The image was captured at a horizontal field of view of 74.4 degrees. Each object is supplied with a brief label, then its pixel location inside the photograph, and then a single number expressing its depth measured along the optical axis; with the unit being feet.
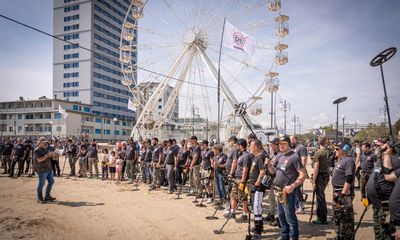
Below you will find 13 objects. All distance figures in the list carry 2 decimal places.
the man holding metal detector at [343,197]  16.20
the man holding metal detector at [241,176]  20.87
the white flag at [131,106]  99.35
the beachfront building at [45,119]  186.39
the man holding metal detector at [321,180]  21.61
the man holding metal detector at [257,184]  18.43
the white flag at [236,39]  44.55
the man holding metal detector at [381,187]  13.44
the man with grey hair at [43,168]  28.35
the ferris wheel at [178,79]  82.23
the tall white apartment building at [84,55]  254.68
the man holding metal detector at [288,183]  15.80
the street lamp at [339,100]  39.01
